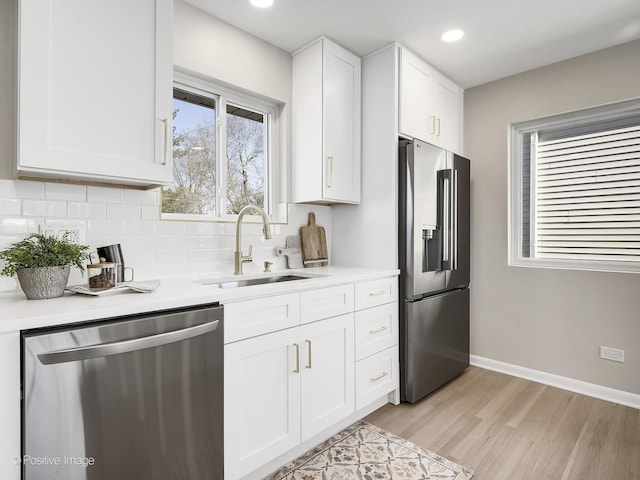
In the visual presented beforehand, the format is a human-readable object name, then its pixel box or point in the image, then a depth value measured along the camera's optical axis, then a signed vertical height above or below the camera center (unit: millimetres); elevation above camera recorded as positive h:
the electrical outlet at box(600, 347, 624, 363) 2488 -781
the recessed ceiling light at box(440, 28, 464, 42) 2324 +1400
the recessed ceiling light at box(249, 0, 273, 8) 1992 +1370
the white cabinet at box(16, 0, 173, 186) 1268 +609
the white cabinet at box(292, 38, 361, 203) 2398 +846
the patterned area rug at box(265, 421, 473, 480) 1729 -1125
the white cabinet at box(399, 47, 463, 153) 2537 +1099
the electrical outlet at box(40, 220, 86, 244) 1572 +71
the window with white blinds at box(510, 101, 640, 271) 2524 +416
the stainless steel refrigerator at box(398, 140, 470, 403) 2432 -157
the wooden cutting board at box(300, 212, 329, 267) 2617 -6
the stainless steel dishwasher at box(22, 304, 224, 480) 1046 -517
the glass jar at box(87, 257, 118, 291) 1423 -129
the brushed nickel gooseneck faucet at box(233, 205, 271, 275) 2145 -11
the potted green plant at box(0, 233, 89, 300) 1283 -78
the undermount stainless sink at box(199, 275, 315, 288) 2033 -227
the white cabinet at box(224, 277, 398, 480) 1542 -632
